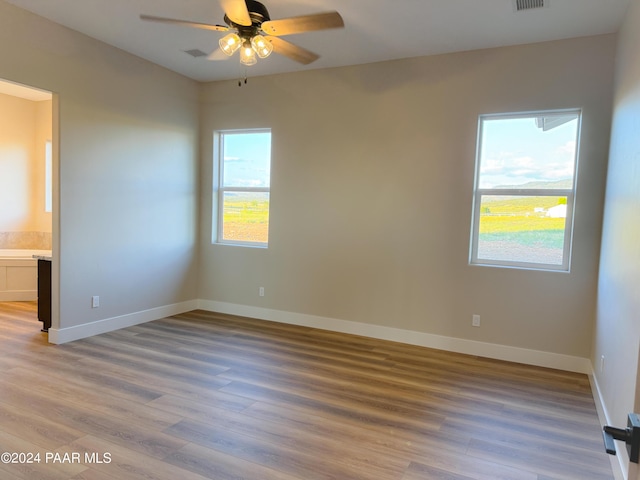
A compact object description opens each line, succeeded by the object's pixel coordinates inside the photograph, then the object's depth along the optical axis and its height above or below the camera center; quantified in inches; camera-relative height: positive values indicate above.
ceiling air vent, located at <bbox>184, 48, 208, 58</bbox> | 170.4 +64.2
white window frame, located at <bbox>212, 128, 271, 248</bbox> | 214.2 +9.6
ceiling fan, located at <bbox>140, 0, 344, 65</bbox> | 97.6 +46.3
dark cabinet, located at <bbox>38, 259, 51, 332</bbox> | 164.6 -37.2
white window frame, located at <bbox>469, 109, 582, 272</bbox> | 148.5 +9.8
